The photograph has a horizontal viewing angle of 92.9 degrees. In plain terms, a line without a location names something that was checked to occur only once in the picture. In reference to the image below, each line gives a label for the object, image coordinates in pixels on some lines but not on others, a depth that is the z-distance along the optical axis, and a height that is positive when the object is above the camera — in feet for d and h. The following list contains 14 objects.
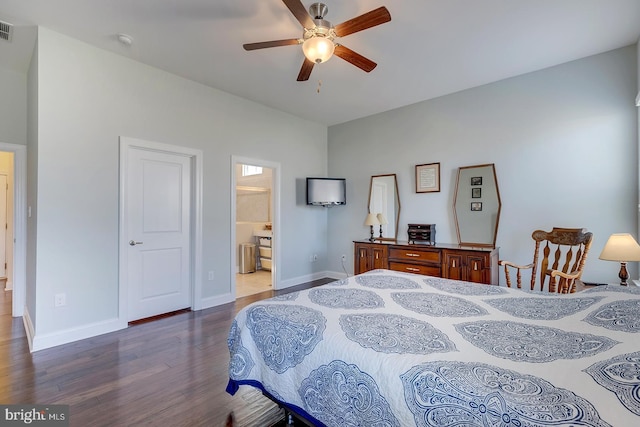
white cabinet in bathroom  19.86 -2.21
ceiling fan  6.38 +4.22
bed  2.69 -1.59
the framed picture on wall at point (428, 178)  13.80 +1.70
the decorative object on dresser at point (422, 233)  13.50 -0.83
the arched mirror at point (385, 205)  15.11 +0.49
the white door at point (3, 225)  16.96 -0.48
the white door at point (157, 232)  10.75 -0.58
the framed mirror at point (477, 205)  12.24 +0.37
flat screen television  16.35 +1.31
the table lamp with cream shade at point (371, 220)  14.71 -0.25
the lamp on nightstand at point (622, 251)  7.41 -0.93
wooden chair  8.16 -1.23
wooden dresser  10.94 -1.80
